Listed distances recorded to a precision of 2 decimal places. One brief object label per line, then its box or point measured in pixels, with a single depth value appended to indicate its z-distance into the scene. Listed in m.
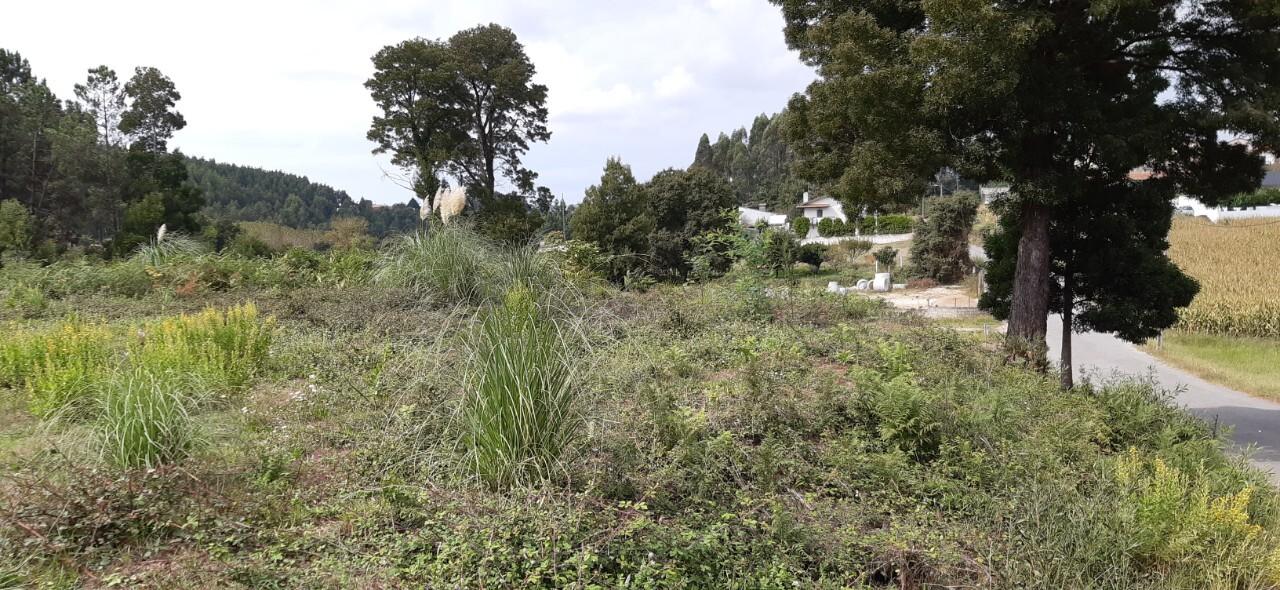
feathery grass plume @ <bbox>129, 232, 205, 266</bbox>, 11.15
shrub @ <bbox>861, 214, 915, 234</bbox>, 46.98
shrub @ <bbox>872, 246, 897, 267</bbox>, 34.16
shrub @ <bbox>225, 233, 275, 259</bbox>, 18.67
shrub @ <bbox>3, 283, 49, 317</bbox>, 8.10
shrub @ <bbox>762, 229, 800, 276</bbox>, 9.00
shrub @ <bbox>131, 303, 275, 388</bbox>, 4.63
